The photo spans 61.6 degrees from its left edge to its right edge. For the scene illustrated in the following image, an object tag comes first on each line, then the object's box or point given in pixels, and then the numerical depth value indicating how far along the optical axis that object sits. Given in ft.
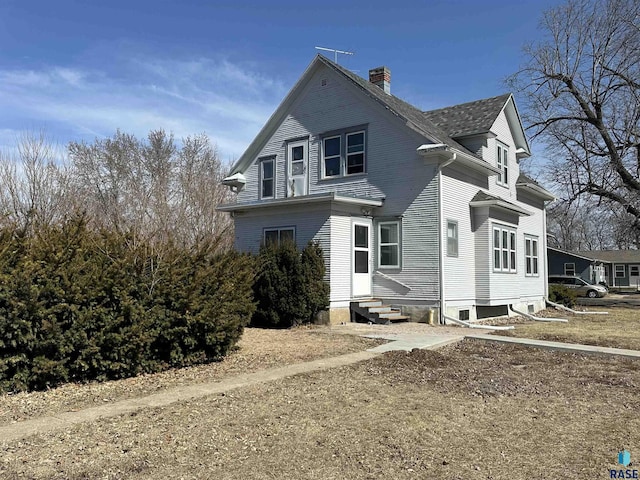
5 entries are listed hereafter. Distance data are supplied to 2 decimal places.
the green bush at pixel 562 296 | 79.71
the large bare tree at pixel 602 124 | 84.33
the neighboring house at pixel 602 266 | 159.02
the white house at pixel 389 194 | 52.34
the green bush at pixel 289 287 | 48.24
